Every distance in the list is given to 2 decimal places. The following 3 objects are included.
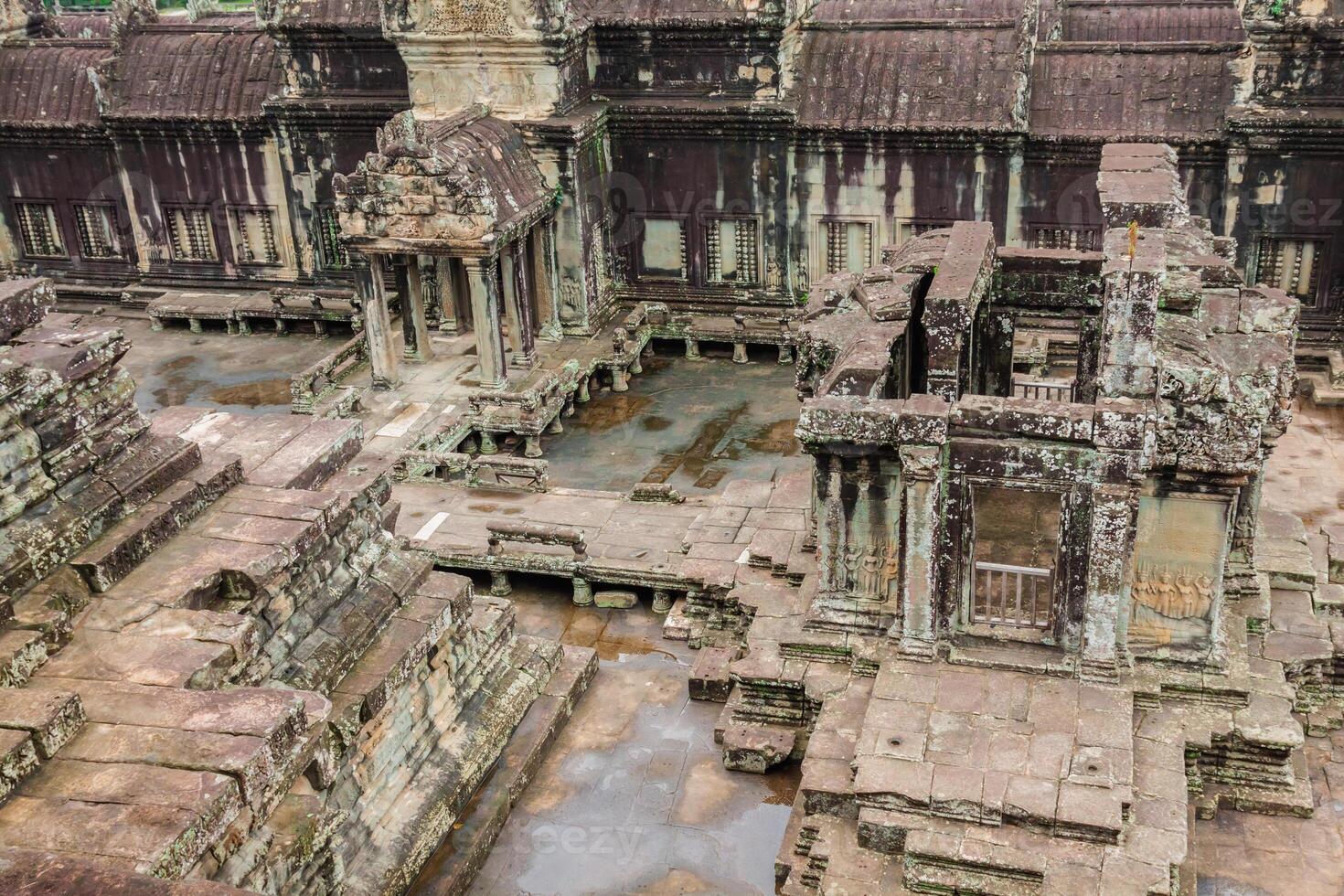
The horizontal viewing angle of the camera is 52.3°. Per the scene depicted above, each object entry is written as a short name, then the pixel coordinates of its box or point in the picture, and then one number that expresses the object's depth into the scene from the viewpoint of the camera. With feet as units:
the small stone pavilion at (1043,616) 43.78
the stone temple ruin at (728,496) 42.04
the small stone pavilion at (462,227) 81.61
